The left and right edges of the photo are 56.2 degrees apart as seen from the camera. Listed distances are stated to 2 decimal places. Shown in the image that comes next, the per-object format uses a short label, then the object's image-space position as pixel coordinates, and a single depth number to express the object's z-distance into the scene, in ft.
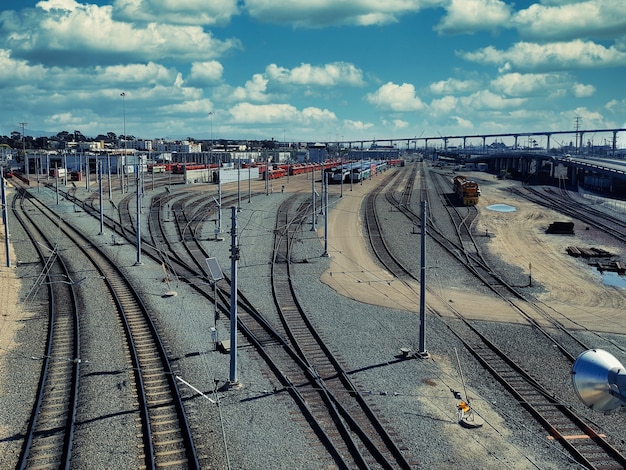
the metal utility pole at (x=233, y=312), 59.52
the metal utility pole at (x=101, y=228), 162.81
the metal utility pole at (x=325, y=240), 132.57
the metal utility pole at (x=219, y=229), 158.02
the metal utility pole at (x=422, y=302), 67.82
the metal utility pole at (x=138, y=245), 118.32
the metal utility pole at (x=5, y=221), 122.46
